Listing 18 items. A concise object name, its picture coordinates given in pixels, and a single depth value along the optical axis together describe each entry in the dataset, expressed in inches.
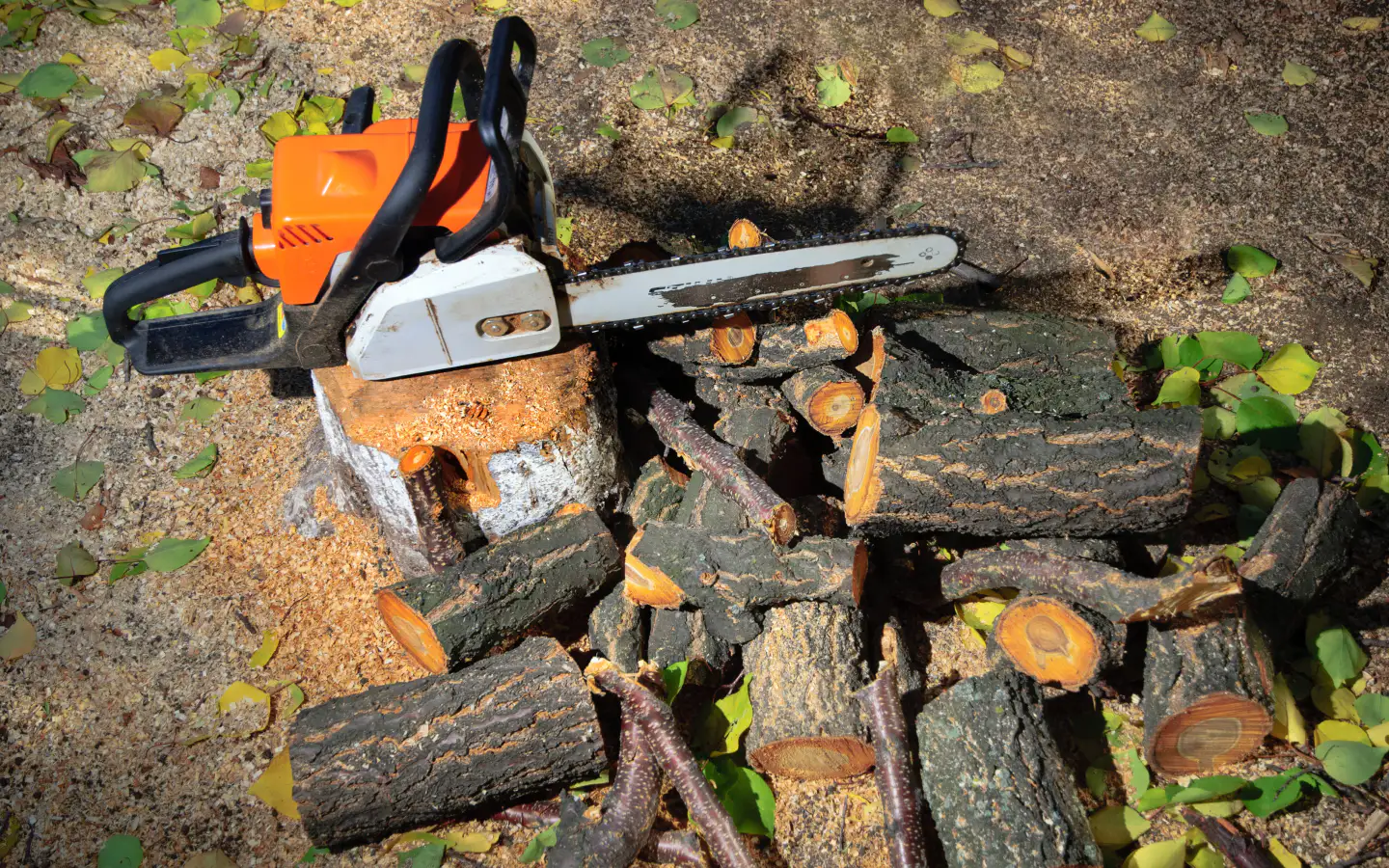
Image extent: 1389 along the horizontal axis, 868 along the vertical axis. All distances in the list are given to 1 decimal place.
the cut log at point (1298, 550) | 99.7
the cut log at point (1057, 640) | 92.9
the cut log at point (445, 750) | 93.3
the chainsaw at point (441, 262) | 90.7
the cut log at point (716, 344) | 114.5
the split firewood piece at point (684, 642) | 103.1
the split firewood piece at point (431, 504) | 98.3
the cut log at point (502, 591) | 99.2
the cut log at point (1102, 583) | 86.4
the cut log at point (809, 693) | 93.6
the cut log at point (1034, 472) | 95.8
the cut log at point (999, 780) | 85.7
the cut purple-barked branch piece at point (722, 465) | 99.6
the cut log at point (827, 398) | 111.0
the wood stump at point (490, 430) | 102.7
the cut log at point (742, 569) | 96.9
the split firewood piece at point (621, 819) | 90.6
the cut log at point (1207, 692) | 90.4
